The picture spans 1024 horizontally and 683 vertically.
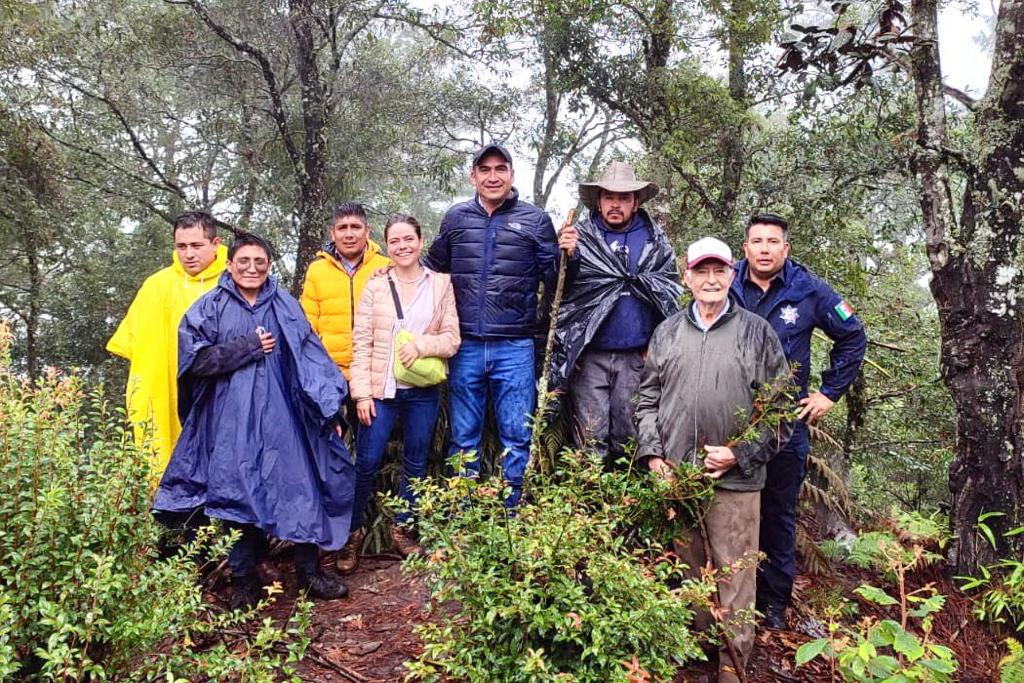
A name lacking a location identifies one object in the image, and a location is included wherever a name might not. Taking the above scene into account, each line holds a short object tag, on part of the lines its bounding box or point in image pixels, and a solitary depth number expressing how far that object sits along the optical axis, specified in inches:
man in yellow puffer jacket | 173.8
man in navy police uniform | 146.6
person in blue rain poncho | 143.1
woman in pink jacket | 161.0
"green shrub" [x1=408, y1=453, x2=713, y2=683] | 95.4
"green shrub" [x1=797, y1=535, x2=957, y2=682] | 97.4
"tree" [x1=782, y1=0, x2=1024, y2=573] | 160.7
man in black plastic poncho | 156.9
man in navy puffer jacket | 164.1
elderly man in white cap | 126.6
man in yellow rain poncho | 159.0
